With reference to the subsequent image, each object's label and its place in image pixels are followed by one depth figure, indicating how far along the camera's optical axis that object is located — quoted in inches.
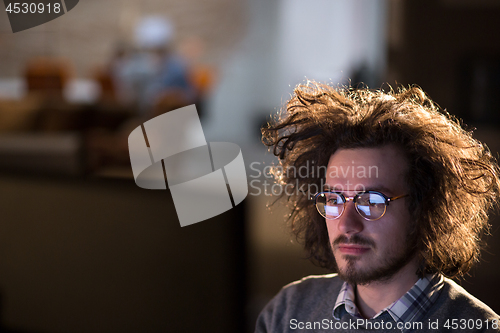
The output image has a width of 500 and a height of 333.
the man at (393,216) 73.9
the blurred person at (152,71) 386.0
